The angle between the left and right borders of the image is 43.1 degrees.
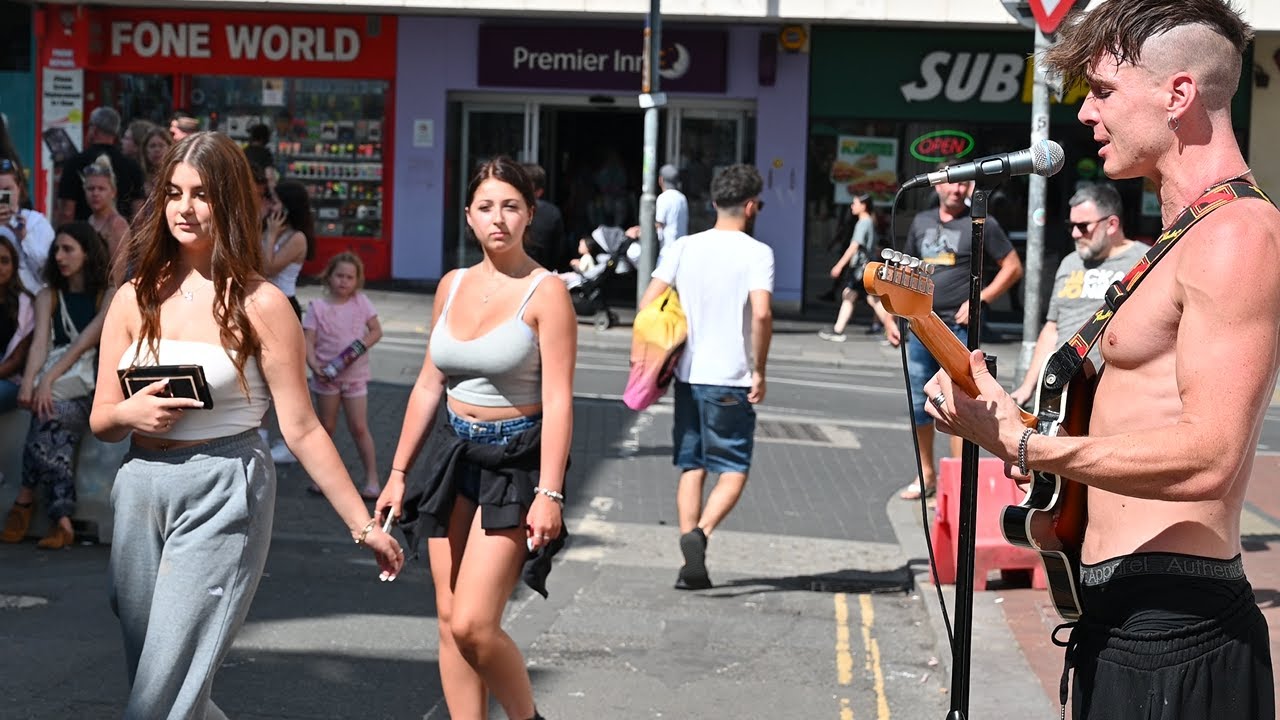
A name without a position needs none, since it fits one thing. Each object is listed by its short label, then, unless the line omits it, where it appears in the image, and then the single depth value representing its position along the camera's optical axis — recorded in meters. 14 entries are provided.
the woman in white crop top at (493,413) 4.85
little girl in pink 9.33
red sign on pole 7.30
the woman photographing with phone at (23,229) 8.85
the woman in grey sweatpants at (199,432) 3.99
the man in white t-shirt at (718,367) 7.82
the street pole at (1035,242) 7.87
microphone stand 3.32
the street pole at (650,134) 19.28
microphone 3.47
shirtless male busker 2.71
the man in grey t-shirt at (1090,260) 7.55
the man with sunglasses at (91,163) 11.21
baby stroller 19.53
